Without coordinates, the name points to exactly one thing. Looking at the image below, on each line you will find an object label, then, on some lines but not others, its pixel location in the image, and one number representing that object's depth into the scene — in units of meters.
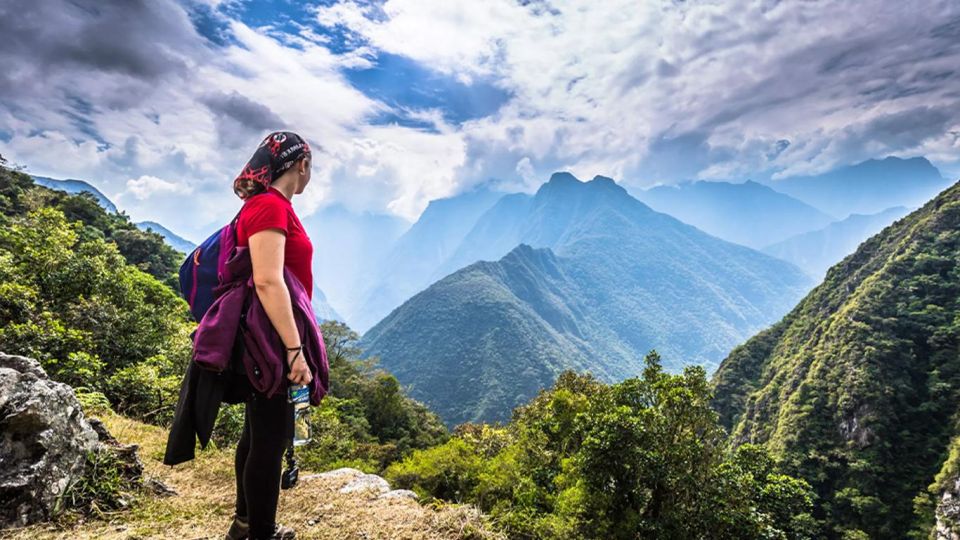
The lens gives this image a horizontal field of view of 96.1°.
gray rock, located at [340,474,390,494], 4.63
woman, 2.06
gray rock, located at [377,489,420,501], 4.50
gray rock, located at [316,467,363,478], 5.23
